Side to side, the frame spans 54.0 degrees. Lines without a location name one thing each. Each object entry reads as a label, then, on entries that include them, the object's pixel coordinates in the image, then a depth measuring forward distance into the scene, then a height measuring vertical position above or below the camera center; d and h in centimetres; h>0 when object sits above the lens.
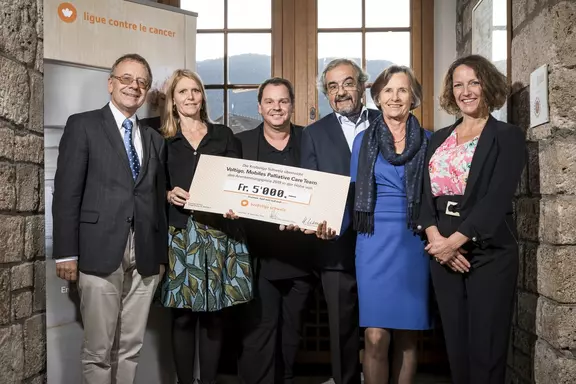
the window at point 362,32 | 383 +114
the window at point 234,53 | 383 +99
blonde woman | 260 -24
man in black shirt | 275 -32
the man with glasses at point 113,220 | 235 -9
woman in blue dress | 237 -19
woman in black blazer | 212 -11
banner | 268 +65
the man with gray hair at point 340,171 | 259 +13
